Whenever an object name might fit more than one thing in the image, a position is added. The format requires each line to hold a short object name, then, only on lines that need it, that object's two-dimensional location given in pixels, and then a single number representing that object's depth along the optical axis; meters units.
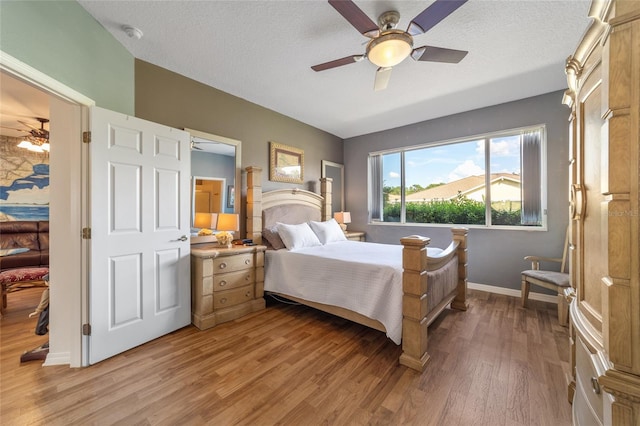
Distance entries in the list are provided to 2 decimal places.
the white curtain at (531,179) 3.39
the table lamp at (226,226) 2.96
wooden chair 2.59
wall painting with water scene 4.15
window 3.46
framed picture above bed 3.92
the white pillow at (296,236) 3.19
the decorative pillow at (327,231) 3.81
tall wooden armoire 0.76
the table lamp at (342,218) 4.72
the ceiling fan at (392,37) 1.57
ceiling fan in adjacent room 3.69
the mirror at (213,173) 2.95
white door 1.98
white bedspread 2.09
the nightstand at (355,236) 4.59
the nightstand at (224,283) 2.54
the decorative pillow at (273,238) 3.28
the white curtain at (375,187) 4.96
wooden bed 1.89
